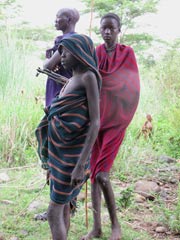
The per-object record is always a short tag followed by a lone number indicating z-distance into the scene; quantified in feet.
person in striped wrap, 6.73
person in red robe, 9.09
